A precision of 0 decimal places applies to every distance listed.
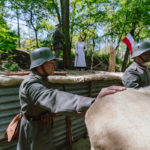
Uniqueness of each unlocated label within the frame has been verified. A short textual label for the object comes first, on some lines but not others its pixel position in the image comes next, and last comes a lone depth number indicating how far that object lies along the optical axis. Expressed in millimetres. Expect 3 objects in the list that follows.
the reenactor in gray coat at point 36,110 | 1604
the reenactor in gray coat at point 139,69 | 2374
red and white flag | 4945
